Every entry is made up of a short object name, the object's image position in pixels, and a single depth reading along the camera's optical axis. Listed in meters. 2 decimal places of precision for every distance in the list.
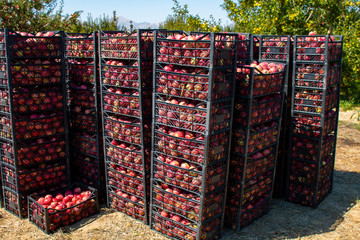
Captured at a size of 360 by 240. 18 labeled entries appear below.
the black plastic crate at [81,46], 5.89
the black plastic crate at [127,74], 5.32
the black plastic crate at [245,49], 6.02
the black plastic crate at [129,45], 5.19
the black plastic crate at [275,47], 6.19
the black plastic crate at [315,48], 5.79
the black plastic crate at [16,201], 5.84
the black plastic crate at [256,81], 5.00
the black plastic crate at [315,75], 5.91
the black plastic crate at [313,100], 6.01
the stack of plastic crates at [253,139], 5.13
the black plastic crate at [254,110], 5.12
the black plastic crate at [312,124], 6.12
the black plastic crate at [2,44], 5.30
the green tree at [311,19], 13.10
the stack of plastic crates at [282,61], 6.23
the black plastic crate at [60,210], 5.39
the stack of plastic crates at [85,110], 6.05
